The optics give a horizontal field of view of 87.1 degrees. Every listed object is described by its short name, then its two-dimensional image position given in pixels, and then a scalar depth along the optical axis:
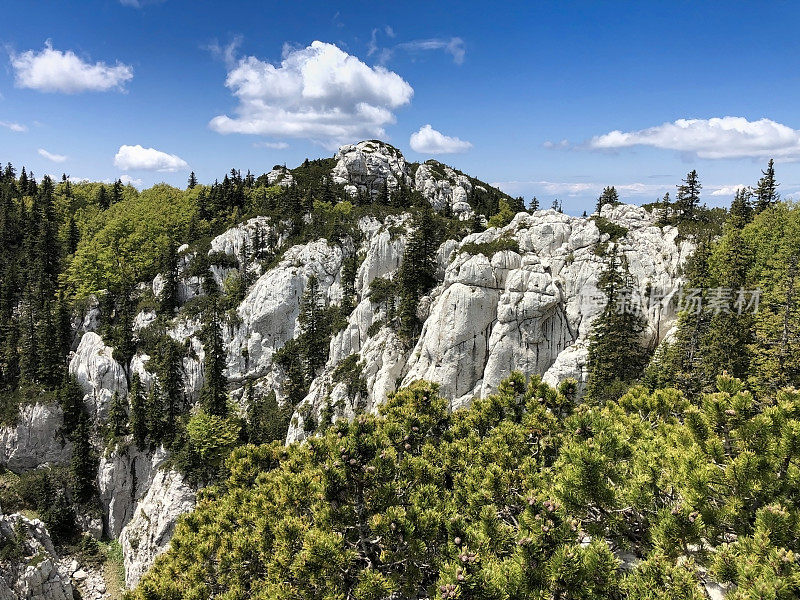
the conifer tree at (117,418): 53.03
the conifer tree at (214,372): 48.88
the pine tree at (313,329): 53.03
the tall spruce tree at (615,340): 34.62
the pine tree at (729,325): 30.78
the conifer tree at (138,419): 50.92
